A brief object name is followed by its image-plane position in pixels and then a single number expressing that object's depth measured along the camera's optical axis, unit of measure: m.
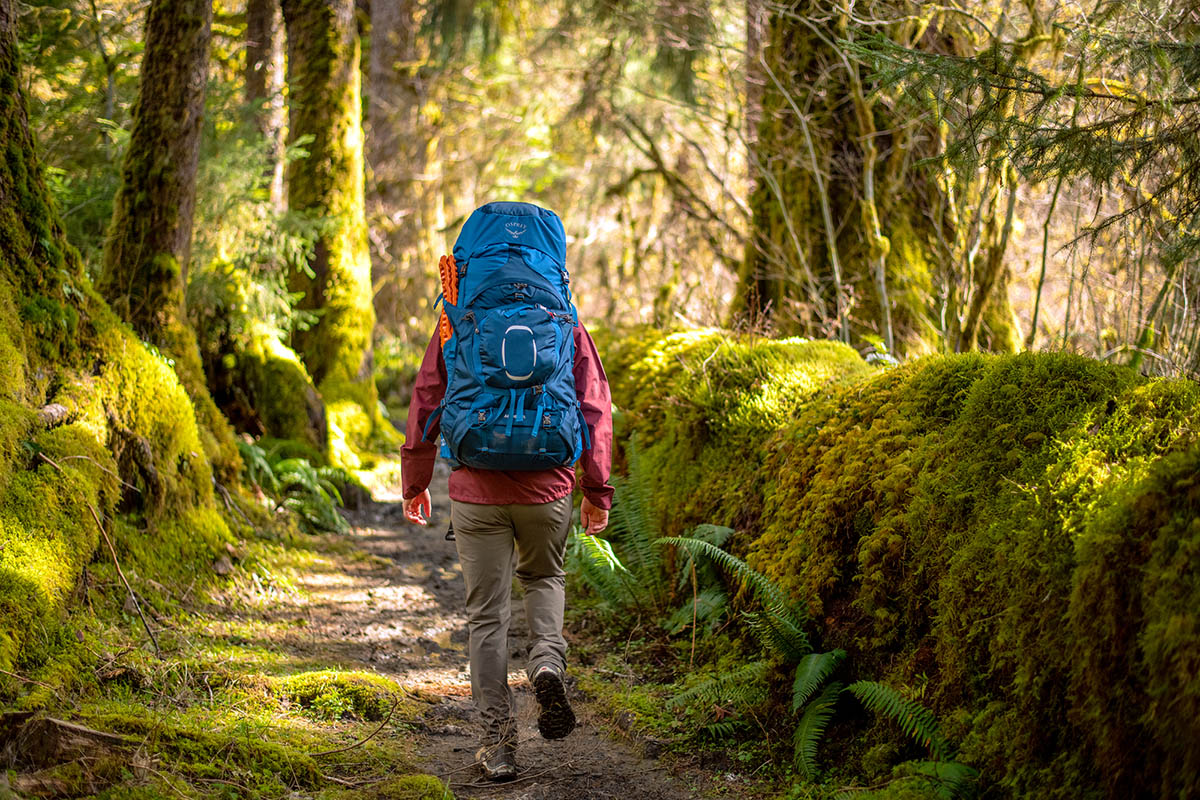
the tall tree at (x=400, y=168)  18.62
